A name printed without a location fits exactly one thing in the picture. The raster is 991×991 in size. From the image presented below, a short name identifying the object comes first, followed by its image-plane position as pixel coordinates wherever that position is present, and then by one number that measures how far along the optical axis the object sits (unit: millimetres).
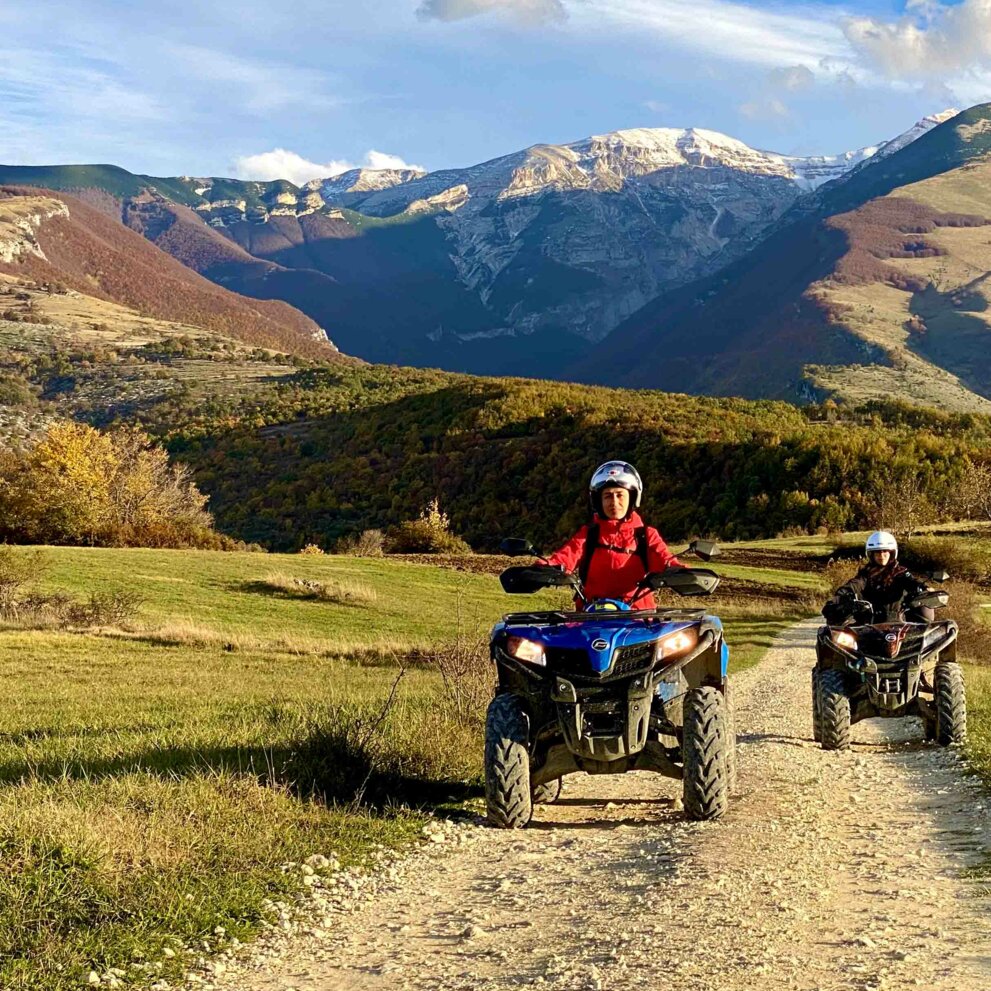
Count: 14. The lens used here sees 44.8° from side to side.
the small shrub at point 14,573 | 28878
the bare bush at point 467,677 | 10586
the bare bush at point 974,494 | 55781
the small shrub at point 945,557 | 36625
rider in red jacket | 8156
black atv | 10922
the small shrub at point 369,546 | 48594
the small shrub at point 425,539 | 51688
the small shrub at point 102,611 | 27781
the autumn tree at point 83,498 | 43781
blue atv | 7207
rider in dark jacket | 11594
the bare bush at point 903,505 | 52634
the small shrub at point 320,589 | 32938
